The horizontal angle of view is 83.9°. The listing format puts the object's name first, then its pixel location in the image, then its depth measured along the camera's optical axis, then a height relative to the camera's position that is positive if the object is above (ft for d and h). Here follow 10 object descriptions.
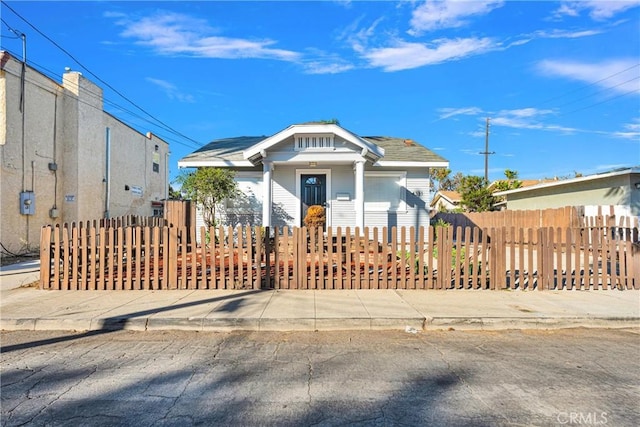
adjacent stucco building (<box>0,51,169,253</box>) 38.86 +8.86
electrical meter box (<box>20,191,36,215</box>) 40.22 +2.01
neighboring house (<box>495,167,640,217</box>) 50.11 +4.86
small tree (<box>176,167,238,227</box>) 39.50 +3.73
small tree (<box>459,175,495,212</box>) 88.63 +6.39
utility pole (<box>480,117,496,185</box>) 139.23 +25.20
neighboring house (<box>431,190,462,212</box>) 145.48 +9.28
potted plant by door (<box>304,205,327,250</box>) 40.98 +0.41
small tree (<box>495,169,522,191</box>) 95.50 +10.05
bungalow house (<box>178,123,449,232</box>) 43.47 +4.07
